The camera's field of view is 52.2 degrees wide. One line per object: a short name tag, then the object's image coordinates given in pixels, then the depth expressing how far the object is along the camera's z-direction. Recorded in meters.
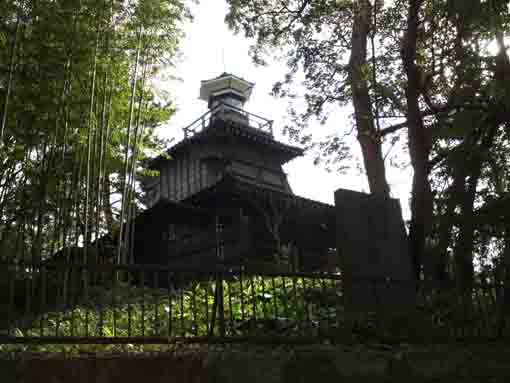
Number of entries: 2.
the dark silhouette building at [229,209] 14.07
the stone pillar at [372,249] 5.59
